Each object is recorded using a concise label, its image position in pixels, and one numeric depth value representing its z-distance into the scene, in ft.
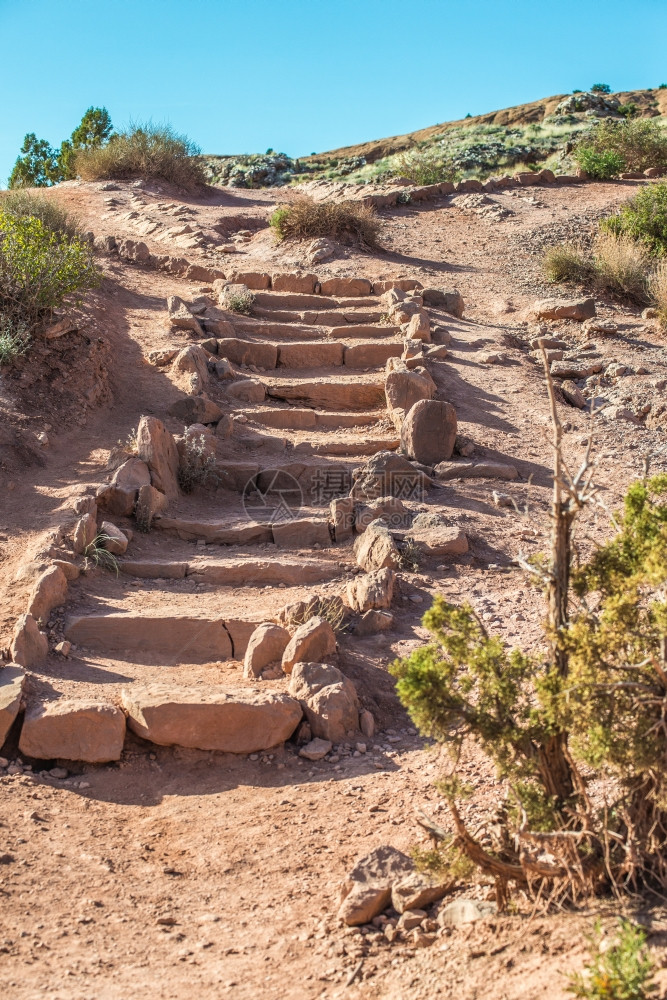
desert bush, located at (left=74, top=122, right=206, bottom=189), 55.77
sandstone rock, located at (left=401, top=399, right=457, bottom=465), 25.57
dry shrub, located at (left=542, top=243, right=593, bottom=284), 40.65
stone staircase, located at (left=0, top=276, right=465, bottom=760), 14.78
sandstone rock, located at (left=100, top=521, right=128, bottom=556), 19.95
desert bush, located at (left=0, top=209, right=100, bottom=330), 27.45
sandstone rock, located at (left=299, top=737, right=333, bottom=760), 14.44
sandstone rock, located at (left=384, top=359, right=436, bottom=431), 28.04
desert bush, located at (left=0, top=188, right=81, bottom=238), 38.58
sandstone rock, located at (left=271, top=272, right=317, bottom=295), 37.42
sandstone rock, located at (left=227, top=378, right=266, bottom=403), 29.14
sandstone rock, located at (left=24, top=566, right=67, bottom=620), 17.15
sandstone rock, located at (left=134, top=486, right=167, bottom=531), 21.65
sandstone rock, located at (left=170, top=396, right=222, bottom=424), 26.68
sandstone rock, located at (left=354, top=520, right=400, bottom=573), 19.75
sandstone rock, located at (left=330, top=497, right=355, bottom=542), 21.72
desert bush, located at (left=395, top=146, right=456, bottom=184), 57.36
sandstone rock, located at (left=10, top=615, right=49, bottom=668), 15.88
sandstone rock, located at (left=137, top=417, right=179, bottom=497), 22.93
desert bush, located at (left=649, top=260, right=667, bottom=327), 36.76
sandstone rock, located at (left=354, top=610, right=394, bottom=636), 17.72
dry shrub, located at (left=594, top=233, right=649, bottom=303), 39.24
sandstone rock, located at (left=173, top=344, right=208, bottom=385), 28.78
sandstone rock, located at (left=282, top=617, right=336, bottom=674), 15.85
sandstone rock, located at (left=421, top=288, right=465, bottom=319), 37.35
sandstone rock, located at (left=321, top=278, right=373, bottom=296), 37.40
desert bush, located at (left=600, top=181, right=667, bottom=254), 42.55
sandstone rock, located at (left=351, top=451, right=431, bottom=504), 23.34
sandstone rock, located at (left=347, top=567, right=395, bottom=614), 18.22
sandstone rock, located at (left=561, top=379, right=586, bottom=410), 30.63
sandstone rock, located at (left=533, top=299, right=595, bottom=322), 36.60
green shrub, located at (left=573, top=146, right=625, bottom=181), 55.42
